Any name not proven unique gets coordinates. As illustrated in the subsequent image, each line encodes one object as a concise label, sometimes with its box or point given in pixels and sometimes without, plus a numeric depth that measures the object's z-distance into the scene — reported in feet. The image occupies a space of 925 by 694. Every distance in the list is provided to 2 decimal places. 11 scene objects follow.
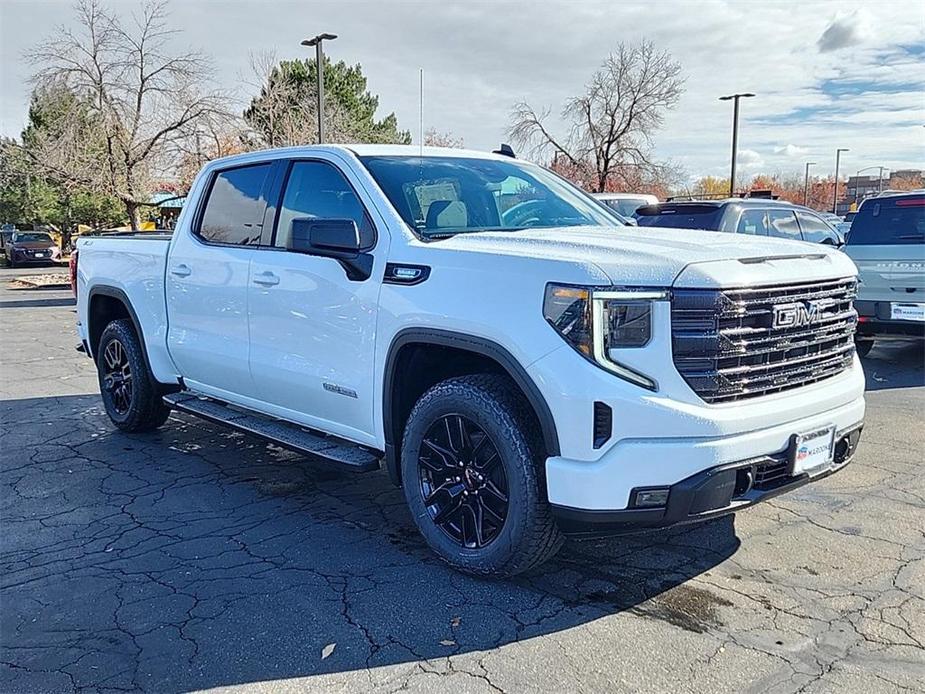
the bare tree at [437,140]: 96.96
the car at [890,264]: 26.78
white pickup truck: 10.03
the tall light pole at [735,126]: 86.74
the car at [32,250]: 105.40
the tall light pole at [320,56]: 58.54
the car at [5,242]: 113.91
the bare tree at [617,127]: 96.22
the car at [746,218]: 27.86
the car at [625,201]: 41.09
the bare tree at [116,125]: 72.74
